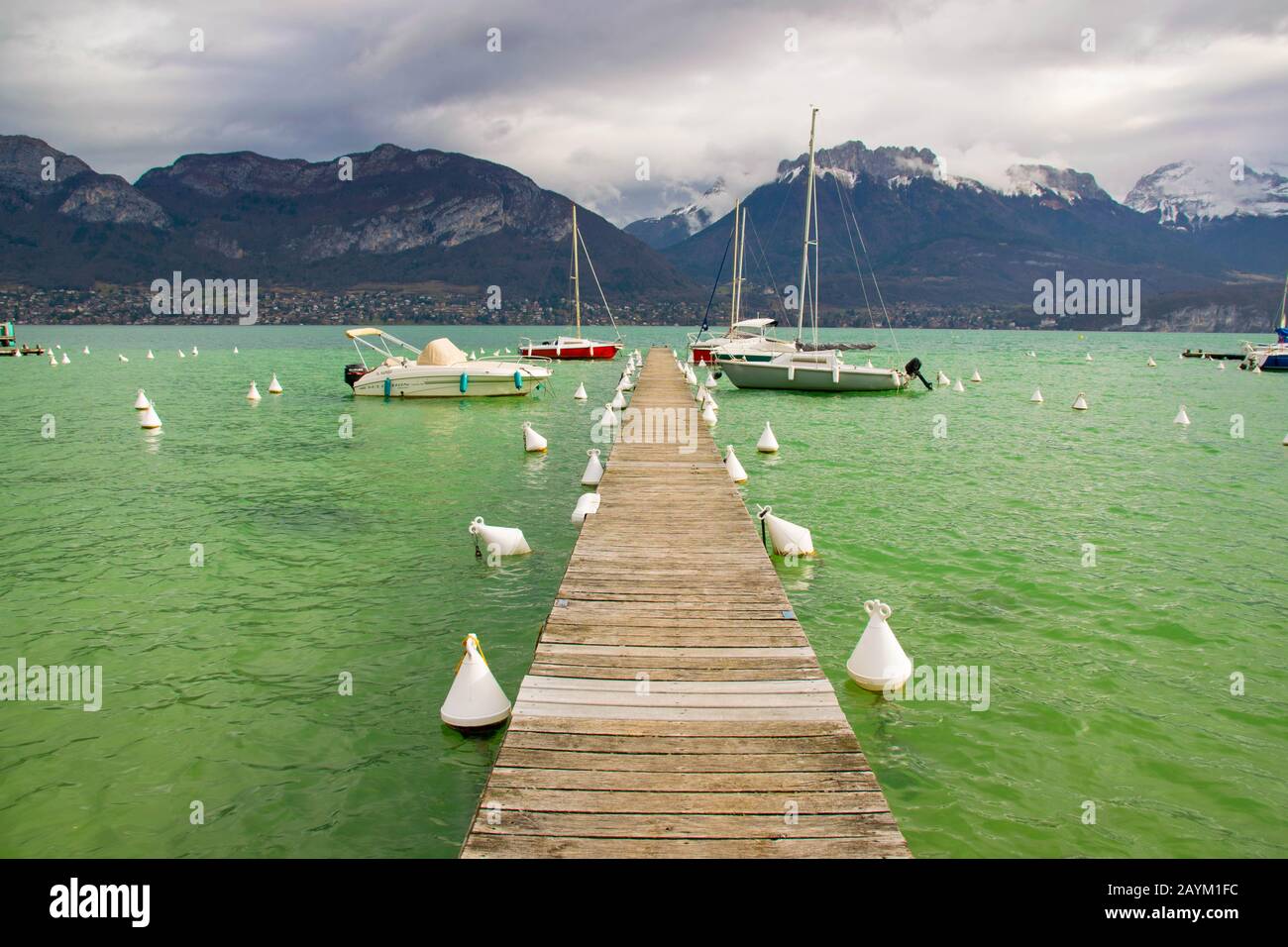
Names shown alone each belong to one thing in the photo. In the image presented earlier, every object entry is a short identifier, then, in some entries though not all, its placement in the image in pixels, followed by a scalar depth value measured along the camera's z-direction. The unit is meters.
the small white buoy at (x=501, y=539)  12.14
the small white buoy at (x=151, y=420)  27.11
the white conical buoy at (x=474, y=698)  7.02
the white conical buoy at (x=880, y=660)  7.80
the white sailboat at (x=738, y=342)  43.09
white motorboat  35.59
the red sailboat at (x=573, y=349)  59.84
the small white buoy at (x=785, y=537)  12.28
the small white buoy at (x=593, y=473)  16.44
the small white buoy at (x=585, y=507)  12.80
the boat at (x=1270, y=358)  57.78
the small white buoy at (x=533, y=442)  22.42
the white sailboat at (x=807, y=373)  37.56
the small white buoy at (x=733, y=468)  16.33
